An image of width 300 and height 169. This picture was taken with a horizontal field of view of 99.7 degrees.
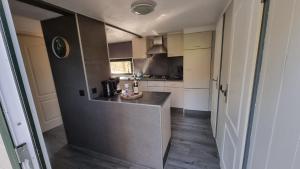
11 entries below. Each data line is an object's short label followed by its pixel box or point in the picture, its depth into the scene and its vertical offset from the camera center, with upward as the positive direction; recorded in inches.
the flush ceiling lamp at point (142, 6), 54.0 +25.4
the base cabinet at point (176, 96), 138.5 -36.5
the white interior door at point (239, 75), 32.7 -4.9
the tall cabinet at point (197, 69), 116.6 -7.1
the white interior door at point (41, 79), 103.6 -8.1
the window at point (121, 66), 180.4 -0.6
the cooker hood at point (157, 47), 143.2 +19.0
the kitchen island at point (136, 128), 65.2 -35.0
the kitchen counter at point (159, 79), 136.9 -17.2
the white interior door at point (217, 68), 75.6 -4.5
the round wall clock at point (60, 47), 74.4 +13.1
